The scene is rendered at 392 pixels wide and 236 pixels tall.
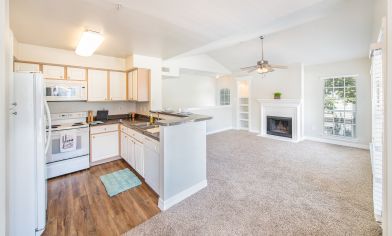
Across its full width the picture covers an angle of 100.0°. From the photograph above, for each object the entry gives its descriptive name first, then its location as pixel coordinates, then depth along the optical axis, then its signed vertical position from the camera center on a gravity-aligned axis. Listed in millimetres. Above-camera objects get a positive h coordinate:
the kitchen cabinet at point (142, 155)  2423 -679
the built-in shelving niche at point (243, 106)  7497 +441
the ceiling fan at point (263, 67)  3900 +1165
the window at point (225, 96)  8041 +959
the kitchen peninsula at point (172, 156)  2207 -609
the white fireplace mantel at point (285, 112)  5578 +133
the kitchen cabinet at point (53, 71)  3282 +922
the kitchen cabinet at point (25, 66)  3045 +955
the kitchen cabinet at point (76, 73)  3539 +949
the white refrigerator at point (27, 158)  1681 -438
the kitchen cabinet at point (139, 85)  4020 +785
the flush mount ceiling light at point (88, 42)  2590 +1249
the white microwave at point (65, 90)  3258 +552
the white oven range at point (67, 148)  3025 -615
